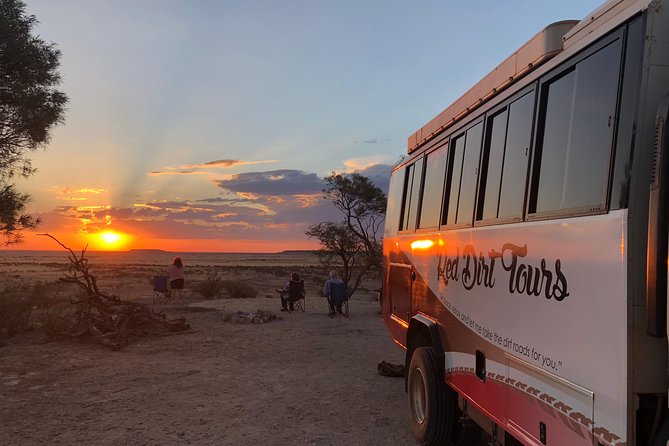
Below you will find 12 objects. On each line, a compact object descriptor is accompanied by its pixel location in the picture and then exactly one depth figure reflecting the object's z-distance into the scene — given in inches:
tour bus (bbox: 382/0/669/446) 80.0
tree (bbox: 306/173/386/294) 858.8
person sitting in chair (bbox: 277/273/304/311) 646.5
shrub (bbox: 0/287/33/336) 436.5
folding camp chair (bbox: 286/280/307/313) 646.5
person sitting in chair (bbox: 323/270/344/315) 601.9
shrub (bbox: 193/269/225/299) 832.3
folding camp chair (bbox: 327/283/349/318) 600.7
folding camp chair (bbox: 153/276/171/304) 699.4
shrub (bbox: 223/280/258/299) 874.1
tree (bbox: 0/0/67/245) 433.1
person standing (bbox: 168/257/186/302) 707.4
